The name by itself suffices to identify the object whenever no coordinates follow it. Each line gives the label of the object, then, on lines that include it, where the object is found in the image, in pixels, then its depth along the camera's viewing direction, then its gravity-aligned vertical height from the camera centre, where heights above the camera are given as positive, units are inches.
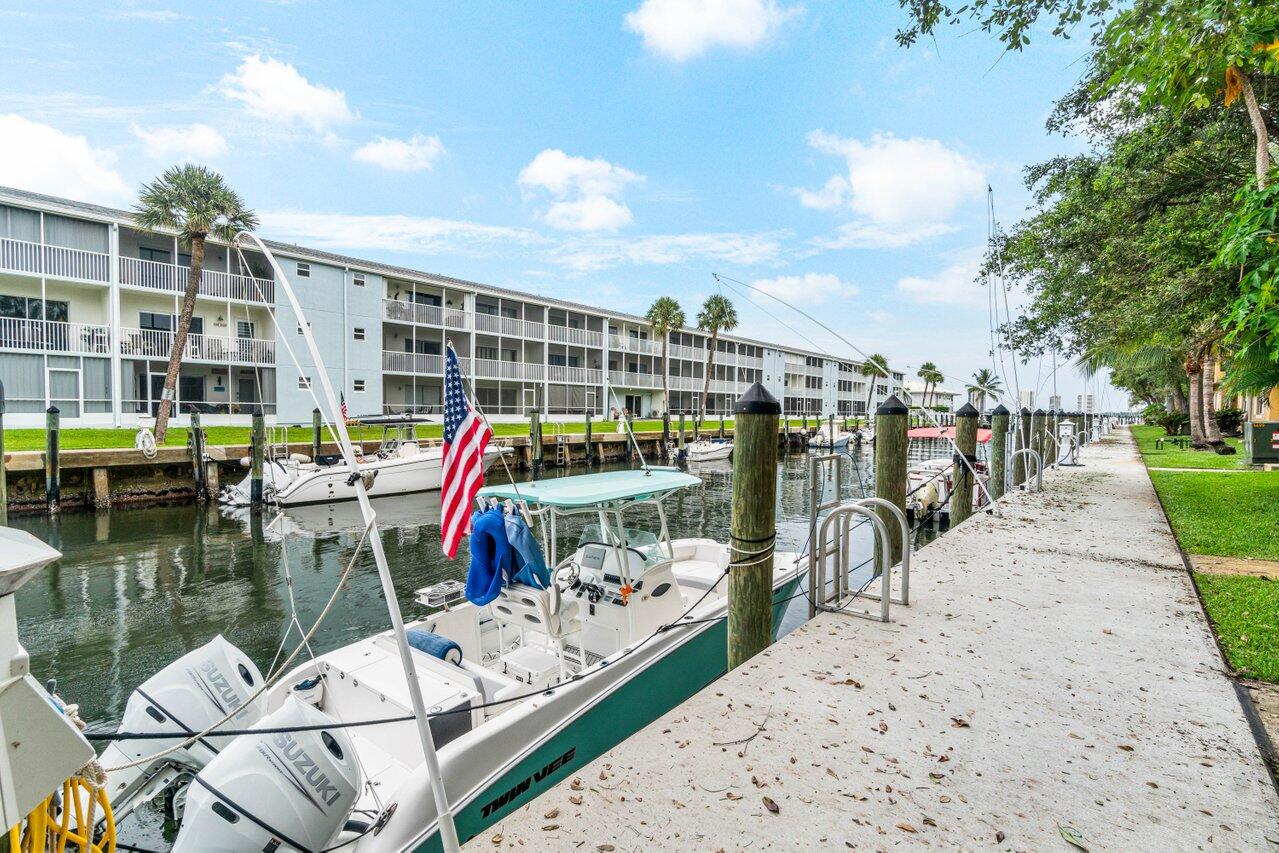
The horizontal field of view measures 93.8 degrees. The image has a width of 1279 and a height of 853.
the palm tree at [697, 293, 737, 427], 1927.9 +331.3
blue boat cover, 189.2 -72.7
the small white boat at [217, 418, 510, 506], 744.3 -75.6
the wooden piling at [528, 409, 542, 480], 1026.1 -36.8
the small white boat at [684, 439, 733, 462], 1387.4 -75.4
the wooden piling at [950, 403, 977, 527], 392.8 -23.3
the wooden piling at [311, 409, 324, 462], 869.8 -26.8
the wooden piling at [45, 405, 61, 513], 622.8 -50.8
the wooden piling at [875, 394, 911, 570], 250.8 -13.0
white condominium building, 883.4 +172.9
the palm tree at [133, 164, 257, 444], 869.2 +306.5
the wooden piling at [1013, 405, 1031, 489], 541.6 -22.7
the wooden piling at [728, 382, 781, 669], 163.3 -29.8
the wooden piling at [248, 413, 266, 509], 722.8 -48.0
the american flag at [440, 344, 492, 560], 163.0 -10.9
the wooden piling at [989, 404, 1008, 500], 455.3 -26.1
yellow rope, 65.2 -47.6
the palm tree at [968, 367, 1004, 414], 2933.1 +202.6
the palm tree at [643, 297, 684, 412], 1795.0 +310.1
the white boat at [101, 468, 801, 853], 119.3 -79.4
